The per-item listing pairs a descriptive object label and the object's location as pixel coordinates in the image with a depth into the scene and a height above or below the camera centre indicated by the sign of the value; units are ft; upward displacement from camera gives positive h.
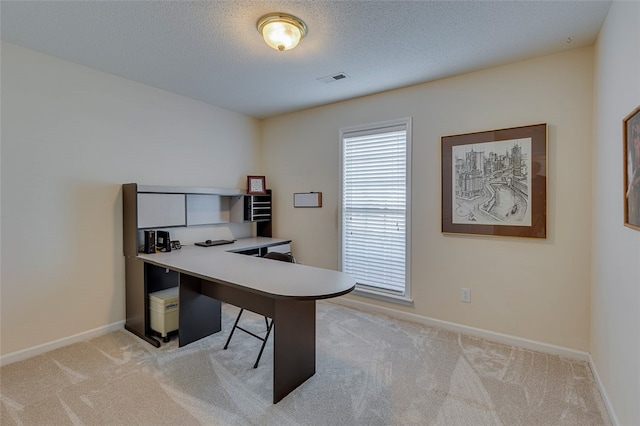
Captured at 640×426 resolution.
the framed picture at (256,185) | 13.84 +1.18
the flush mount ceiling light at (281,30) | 6.78 +4.13
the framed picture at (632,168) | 4.81 +0.72
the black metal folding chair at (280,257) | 9.56 -1.44
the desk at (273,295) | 6.34 -2.16
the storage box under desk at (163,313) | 9.12 -3.07
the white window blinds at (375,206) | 11.24 +0.19
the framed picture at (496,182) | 8.63 +0.87
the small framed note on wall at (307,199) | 13.37 +0.53
